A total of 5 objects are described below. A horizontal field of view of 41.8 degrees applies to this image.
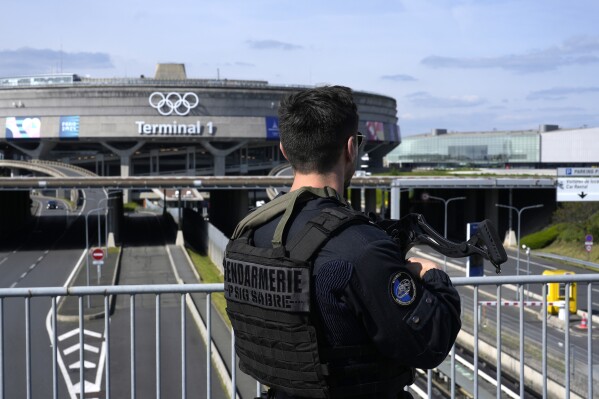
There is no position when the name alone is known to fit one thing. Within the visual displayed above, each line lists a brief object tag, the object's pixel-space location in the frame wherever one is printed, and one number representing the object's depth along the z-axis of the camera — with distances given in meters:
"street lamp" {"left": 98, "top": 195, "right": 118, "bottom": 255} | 47.97
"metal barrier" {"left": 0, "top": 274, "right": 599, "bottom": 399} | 4.90
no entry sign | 33.47
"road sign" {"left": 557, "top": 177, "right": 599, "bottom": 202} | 43.44
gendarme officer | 2.93
